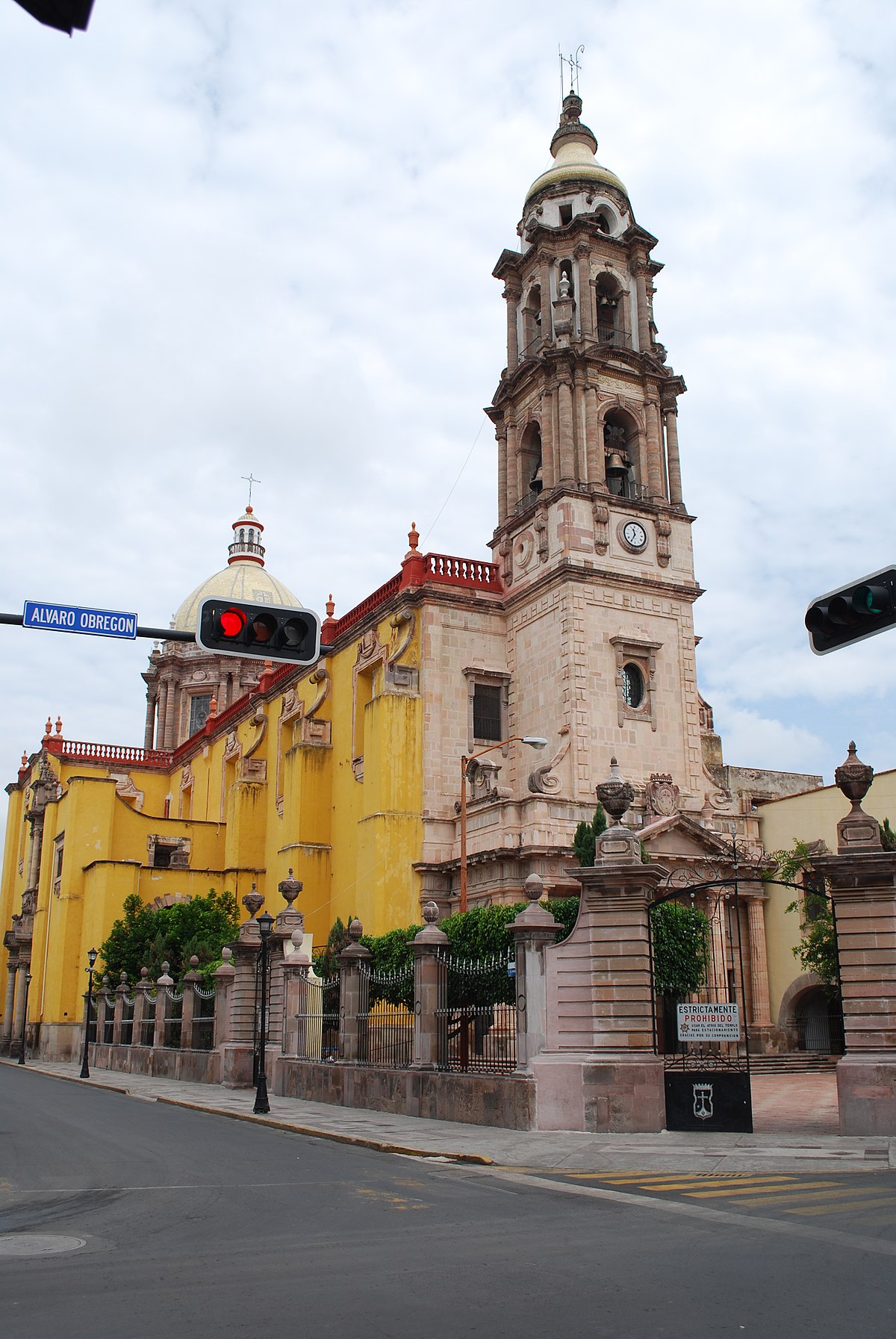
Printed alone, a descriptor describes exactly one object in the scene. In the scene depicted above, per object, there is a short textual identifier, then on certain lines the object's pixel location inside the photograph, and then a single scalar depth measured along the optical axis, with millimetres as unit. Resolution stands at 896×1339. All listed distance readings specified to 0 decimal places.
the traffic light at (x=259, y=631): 10539
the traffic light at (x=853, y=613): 9727
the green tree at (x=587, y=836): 26844
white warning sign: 15516
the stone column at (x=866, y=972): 14945
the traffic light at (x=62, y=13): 3617
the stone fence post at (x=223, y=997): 27609
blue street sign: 11195
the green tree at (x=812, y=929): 27875
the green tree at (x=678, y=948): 24766
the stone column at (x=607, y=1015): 15633
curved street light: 25312
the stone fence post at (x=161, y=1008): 33688
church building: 33147
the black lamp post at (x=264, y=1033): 19828
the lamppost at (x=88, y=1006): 33750
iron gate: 15531
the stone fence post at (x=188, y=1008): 31172
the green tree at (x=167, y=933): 40094
